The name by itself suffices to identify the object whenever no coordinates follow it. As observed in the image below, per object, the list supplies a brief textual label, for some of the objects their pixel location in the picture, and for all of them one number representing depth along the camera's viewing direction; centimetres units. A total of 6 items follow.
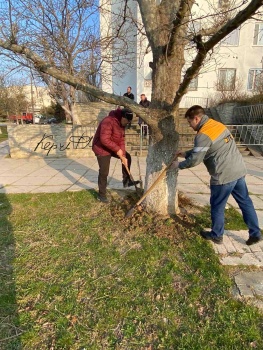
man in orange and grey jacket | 262
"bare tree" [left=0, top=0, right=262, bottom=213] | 297
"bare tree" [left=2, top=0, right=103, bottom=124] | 665
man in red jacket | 391
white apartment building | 1934
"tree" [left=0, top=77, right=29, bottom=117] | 2688
